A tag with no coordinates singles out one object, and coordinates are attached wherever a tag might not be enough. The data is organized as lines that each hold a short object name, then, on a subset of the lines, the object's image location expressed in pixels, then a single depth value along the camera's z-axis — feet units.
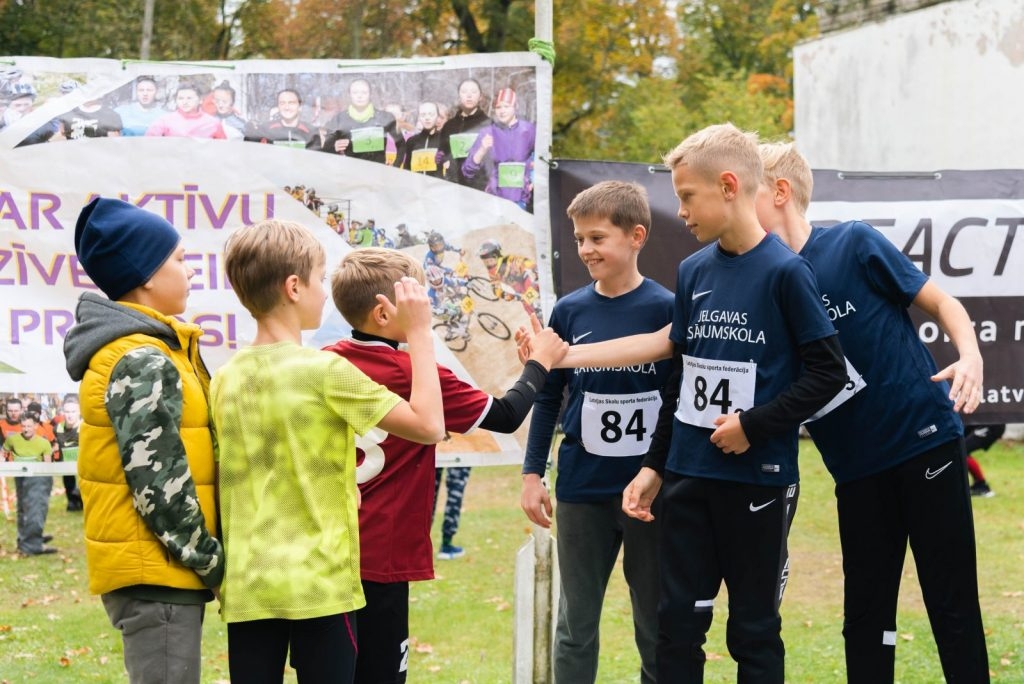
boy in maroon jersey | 11.22
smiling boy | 13.03
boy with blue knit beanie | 9.58
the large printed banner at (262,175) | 16.01
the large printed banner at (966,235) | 17.57
